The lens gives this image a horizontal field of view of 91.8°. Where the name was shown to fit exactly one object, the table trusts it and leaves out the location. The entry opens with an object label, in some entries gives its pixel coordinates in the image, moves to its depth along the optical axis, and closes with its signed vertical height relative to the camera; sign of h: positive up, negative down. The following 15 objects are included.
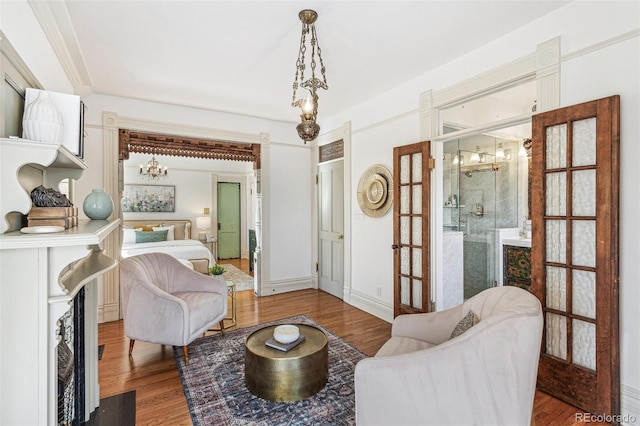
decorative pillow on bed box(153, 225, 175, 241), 6.79 -0.40
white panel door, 4.76 -0.27
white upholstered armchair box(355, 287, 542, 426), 1.43 -0.80
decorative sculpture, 1.39 +0.06
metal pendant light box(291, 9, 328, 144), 2.23 +0.79
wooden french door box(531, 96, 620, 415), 1.96 -0.27
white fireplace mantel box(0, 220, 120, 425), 1.13 -0.40
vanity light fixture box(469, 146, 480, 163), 4.62 +0.81
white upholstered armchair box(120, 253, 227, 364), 2.66 -0.89
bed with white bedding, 5.31 -0.64
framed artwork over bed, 7.19 +0.30
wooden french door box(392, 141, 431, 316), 3.22 -0.19
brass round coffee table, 2.08 -1.10
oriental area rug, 2.03 -1.35
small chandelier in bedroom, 6.53 +0.87
